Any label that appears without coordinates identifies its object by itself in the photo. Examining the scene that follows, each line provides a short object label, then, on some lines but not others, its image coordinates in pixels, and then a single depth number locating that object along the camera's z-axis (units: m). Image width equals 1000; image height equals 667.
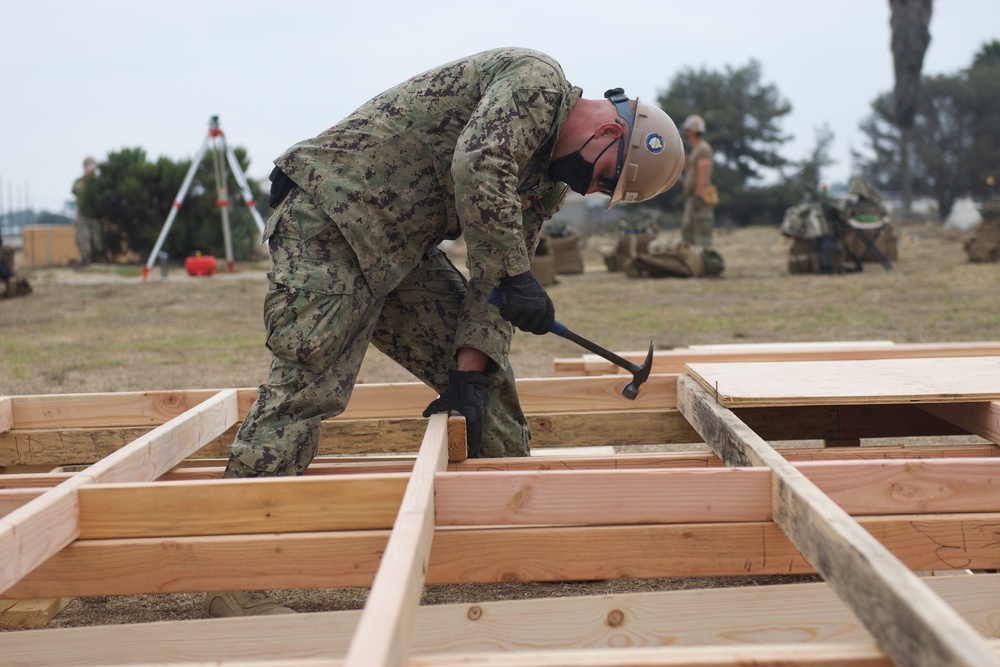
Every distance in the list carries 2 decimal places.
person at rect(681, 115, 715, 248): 14.07
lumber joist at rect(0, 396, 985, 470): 3.34
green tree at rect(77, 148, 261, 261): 18.55
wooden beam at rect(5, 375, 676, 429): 3.41
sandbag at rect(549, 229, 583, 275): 15.81
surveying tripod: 15.10
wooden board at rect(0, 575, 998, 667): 2.30
